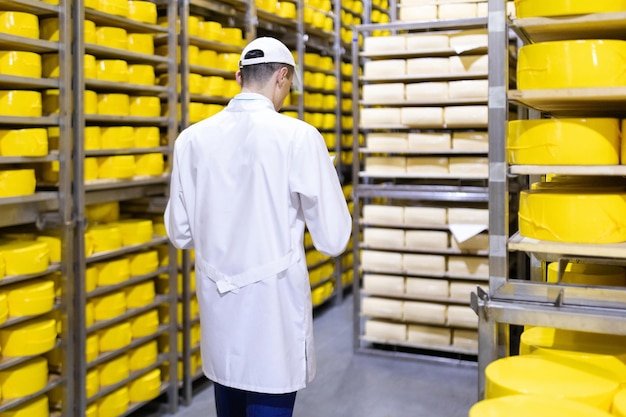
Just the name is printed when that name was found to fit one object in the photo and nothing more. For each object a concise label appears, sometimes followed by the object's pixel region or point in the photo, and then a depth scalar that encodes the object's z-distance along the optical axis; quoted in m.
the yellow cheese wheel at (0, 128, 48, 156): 3.09
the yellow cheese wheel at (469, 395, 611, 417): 1.95
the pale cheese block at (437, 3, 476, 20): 5.11
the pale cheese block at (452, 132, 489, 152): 4.81
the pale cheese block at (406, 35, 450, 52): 4.92
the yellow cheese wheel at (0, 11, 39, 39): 3.08
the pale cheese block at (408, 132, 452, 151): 4.91
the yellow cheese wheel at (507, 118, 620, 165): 2.30
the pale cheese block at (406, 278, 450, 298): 5.00
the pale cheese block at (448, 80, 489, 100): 4.77
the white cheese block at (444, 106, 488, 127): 4.77
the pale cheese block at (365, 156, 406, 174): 5.07
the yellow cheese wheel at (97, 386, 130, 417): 3.71
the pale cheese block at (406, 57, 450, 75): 4.91
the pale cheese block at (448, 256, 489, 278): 4.91
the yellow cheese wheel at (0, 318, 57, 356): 3.16
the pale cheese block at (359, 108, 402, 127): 5.05
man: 2.42
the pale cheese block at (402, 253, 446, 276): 4.99
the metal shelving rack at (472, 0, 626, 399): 2.28
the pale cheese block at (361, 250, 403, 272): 5.09
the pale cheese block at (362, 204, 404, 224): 5.11
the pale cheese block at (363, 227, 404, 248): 5.10
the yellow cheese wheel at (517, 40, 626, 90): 2.25
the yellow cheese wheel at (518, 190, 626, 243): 2.30
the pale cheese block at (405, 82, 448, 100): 4.89
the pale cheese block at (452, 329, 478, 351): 4.99
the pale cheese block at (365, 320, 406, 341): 5.16
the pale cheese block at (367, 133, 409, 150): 5.03
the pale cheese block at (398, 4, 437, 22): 5.16
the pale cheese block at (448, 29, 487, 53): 4.75
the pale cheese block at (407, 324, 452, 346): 5.07
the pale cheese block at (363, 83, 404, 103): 5.01
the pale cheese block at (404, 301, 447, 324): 5.00
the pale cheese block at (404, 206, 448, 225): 4.99
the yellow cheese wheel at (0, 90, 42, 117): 3.08
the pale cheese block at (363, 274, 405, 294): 5.12
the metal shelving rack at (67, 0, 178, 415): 3.40
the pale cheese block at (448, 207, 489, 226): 4.88
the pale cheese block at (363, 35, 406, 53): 5.03
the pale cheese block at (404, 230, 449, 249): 4.99
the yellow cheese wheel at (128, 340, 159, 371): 3.95
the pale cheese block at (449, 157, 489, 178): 4.82
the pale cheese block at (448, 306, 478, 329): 4.91
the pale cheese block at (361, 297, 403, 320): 5.12
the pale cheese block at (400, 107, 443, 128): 4.89
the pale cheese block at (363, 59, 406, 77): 5.02
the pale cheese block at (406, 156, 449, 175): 4.95
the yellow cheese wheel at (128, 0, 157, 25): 3.83
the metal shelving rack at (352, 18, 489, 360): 4.88
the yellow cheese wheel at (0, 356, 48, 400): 3.15
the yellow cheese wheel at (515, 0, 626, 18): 2.26
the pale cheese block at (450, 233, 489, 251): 4.89
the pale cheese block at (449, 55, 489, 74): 4.79
